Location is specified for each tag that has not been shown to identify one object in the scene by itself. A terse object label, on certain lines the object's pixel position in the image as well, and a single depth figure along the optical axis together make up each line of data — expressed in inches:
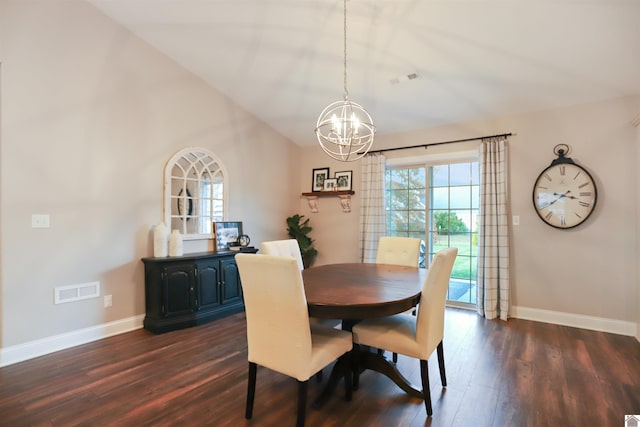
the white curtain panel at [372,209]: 186.4
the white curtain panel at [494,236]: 148.7
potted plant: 207.6
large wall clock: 135.0
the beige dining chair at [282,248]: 112.2
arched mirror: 149.5
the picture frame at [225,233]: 165.5
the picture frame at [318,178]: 212.2
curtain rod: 153.2
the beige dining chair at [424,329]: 76.9
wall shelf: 200.8
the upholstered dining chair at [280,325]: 66.9
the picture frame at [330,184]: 207.3
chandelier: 92.7
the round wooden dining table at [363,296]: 70.2
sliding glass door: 166.9
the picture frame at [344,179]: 201.9
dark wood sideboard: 132.8
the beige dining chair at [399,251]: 127.5
